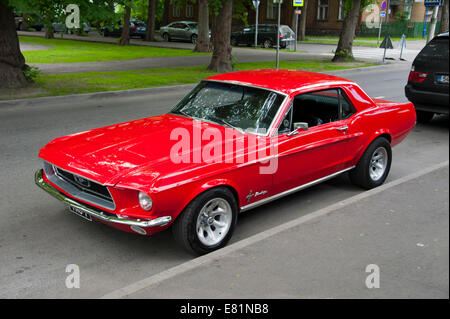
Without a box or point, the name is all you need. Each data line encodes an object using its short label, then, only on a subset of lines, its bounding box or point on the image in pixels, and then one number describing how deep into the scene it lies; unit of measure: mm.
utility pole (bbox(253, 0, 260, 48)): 34994
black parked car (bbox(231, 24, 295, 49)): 34000
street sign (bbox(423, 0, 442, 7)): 20375
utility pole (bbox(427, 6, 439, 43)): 24094
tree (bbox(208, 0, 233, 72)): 18016
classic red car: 4227
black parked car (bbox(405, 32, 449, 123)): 8711
